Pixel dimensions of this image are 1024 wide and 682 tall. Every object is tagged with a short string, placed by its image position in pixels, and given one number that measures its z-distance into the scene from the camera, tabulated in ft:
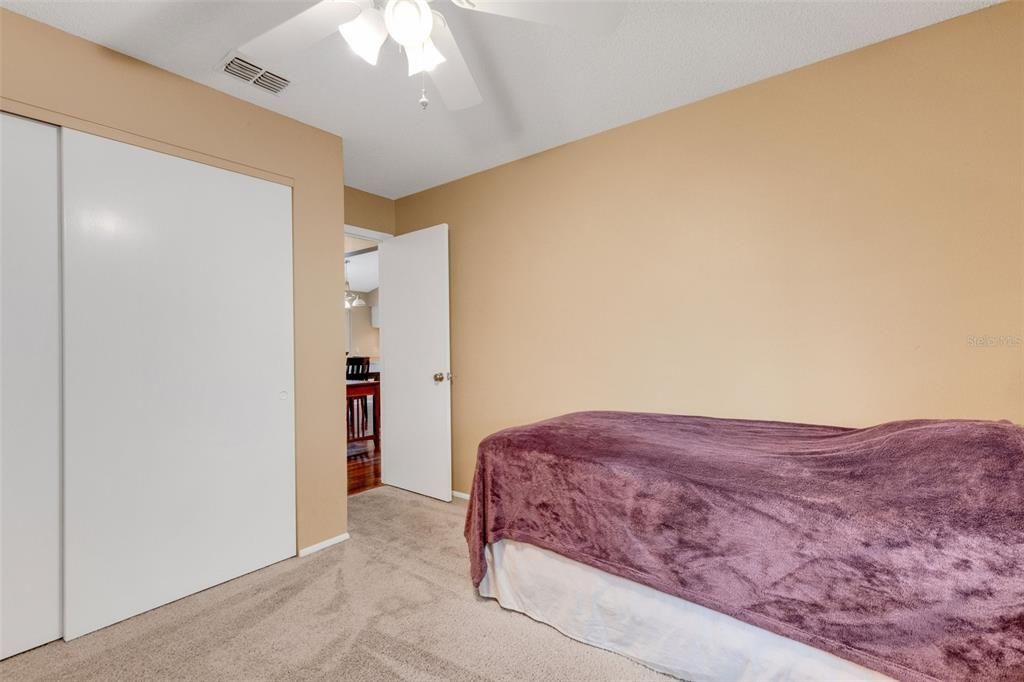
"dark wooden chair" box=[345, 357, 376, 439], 17.75
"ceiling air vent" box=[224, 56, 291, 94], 6.56
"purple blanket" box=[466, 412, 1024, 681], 3.67
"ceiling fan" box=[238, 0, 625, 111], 4.20
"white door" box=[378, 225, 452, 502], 11.12
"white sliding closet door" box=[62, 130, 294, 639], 6.10
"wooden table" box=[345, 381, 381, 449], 16.34
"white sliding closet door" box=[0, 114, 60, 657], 5.57
